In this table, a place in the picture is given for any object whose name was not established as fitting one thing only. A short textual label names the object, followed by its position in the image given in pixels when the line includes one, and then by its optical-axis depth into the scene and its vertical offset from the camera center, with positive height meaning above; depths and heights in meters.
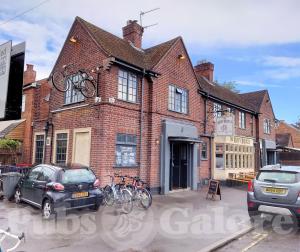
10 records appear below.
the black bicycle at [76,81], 13.38 +3.74
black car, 8.53 -0.93
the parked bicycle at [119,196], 10.20 -1.33
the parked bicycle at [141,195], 10.48 -1.27
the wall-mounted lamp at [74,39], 14.88 +5.88
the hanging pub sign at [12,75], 3.73 +1.03
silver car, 8.26 -0.86
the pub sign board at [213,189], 13.27 -1.27
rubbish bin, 11.05 -1.01
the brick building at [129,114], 13.05 +2.20
